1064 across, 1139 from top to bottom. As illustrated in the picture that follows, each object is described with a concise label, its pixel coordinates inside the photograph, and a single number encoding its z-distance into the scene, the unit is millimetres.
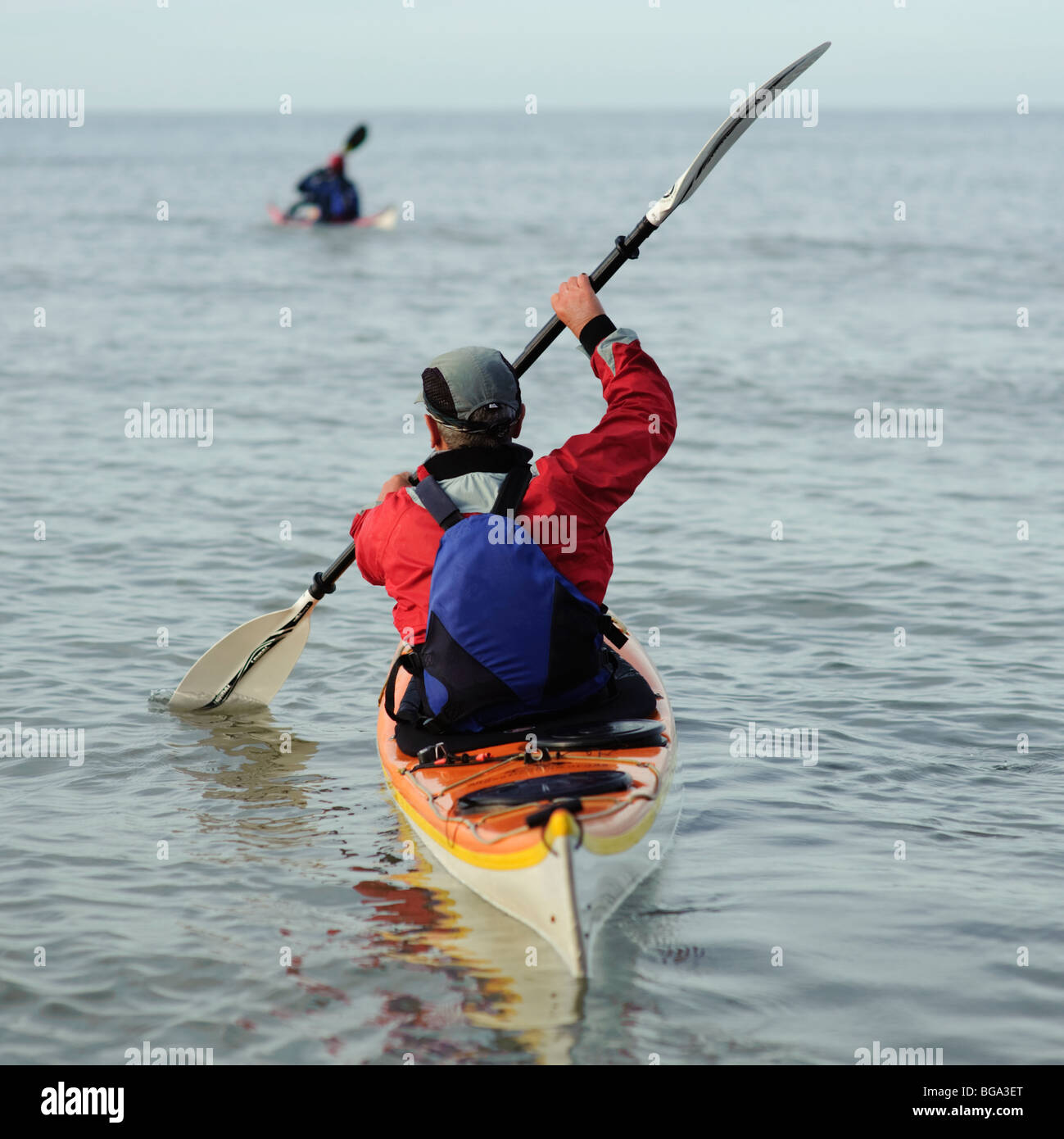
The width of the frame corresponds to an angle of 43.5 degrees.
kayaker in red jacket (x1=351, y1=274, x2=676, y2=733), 4152
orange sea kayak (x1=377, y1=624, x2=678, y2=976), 3674
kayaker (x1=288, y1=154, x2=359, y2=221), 28609
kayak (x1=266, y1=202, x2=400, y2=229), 29438
